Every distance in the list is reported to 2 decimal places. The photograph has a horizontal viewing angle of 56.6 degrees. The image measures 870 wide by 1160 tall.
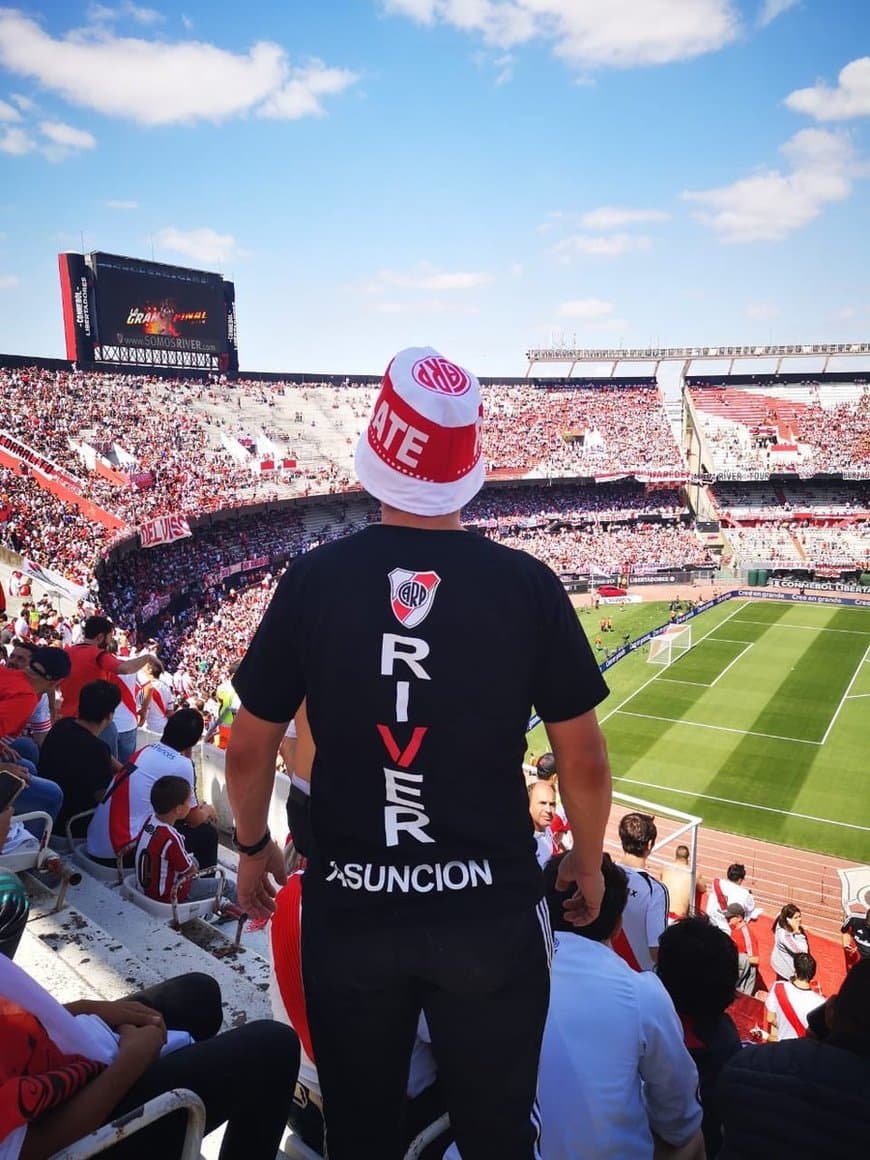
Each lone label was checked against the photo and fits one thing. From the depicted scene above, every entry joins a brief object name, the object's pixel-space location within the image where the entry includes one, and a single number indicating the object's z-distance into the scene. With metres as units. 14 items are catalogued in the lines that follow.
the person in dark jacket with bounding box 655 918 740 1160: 2.96
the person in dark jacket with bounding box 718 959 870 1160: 2.12
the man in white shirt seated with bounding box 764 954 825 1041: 5.54
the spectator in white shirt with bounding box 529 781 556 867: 6.19
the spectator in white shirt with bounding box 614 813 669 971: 3.99
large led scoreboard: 40.34
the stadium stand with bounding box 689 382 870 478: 53.38
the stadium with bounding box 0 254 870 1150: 19.31
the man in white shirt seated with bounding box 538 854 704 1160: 2.37
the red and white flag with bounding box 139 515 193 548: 29.77
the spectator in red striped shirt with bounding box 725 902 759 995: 9.58
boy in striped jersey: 4.50
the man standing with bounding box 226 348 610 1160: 1.84
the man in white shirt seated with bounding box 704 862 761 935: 10.44
